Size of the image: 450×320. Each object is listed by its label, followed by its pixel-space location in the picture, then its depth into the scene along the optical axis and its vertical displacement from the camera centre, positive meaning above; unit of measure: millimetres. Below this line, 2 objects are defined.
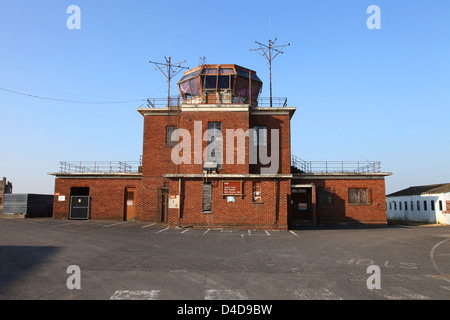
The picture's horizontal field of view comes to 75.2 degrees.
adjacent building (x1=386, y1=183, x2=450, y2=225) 28011 -897
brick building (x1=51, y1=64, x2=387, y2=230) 18562 +1261
